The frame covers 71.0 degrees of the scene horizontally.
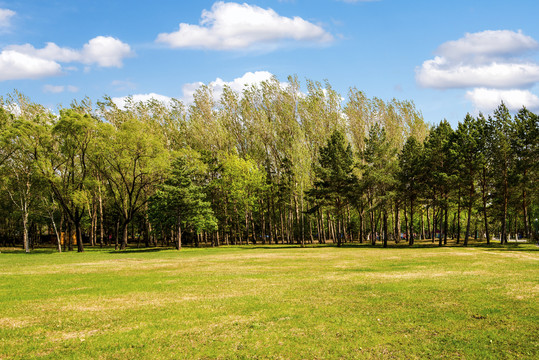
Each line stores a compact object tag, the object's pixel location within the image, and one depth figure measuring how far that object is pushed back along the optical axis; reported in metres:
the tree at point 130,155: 50.16
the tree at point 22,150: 47.28
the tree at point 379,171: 52.19
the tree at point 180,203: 51.41
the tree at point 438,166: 50.19
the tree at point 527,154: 44.66
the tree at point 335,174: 55.25
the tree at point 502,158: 46.69
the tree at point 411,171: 52.28
